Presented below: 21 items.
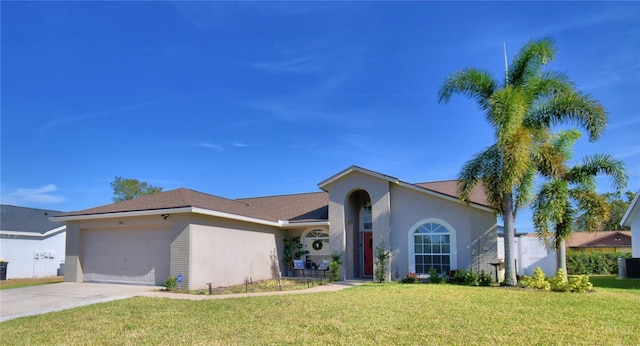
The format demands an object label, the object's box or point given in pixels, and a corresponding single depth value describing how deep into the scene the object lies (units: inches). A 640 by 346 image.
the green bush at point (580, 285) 548.4
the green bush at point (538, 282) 570.6
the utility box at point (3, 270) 935.7
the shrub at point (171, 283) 612.4
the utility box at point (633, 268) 820.6
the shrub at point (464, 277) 639.1
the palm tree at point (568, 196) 641.0
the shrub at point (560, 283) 557.6
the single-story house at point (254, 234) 654.5
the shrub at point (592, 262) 1007.6
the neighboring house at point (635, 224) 834.2
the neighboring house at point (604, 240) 1314.0
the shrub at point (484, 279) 631.8
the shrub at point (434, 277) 675.4
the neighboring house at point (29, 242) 989.8
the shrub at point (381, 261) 725.3
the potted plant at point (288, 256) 880.9
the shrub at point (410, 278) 700.7
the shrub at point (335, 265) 753.6
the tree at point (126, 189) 1723.7
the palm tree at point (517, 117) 591.0
